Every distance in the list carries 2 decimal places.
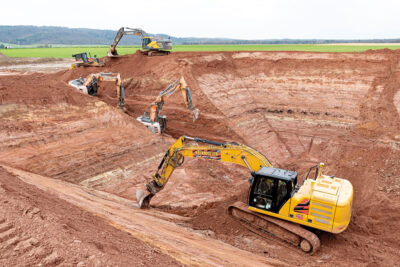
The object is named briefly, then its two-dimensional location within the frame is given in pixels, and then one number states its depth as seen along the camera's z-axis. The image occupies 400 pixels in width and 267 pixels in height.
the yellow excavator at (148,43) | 29.61
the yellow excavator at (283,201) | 8.66
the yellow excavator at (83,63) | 31.38
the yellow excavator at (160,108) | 17.70
